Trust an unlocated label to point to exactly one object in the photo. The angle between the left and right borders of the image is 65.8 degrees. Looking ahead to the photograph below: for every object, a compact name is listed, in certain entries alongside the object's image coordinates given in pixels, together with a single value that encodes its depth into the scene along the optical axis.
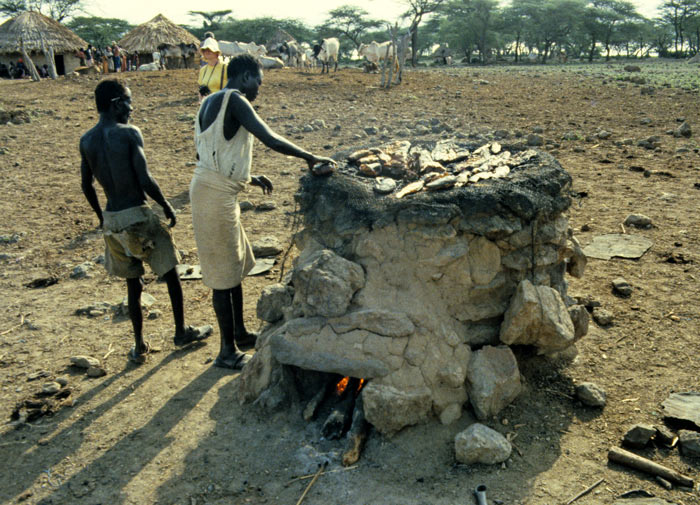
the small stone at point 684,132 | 9.19
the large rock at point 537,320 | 2.95
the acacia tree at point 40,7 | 28.94
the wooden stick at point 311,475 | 2.59
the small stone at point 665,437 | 2.77
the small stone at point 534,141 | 8.58
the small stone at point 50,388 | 3.33
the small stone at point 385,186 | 3.19
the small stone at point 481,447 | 2.60
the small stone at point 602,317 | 3.94
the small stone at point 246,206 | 6.55
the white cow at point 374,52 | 21.53
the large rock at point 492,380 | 2.86
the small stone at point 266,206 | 6.56
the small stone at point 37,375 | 3.51
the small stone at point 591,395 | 3.03
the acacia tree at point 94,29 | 33.38
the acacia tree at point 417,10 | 32.57
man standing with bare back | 3.31
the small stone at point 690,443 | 2.67
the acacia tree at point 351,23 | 41.03
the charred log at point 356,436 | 2.66
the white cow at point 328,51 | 20.47
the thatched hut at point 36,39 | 21.06
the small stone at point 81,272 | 5.01
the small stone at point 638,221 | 5.63
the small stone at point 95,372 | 3.55
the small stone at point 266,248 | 5.45
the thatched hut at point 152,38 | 23.39
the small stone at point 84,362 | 3.60
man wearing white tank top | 3.05
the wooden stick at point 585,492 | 2.44
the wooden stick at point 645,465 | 2.51
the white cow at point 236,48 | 27.16
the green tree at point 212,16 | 41.66
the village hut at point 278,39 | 34.91
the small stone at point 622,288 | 4.34
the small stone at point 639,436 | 2.72
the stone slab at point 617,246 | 5.07
